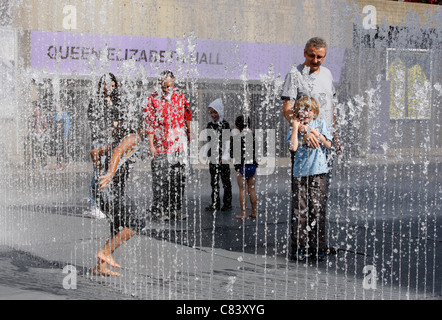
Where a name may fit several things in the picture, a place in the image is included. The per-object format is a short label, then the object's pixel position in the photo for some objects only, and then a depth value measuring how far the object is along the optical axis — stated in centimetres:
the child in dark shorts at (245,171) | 726
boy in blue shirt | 485
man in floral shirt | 676
